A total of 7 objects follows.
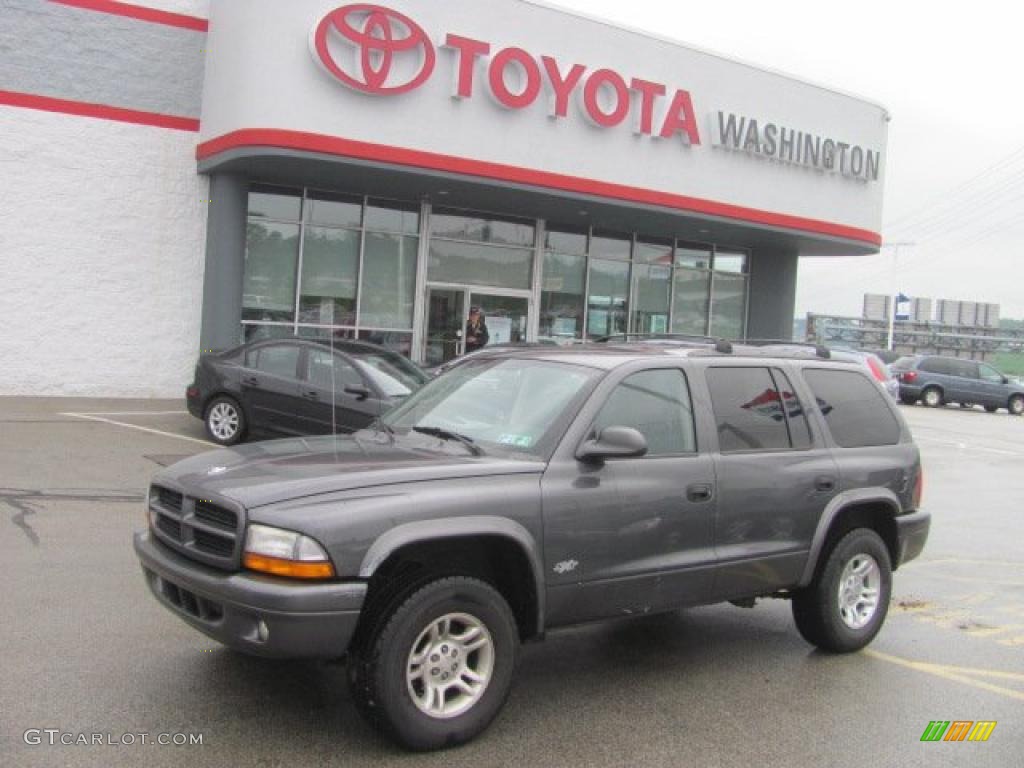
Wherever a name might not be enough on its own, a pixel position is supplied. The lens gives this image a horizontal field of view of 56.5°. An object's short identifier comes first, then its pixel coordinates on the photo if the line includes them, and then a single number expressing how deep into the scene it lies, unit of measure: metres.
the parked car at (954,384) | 31.08
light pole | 49.25
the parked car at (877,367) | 17.28
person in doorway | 17.64
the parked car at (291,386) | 10.78
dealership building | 14.47
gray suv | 3.71
